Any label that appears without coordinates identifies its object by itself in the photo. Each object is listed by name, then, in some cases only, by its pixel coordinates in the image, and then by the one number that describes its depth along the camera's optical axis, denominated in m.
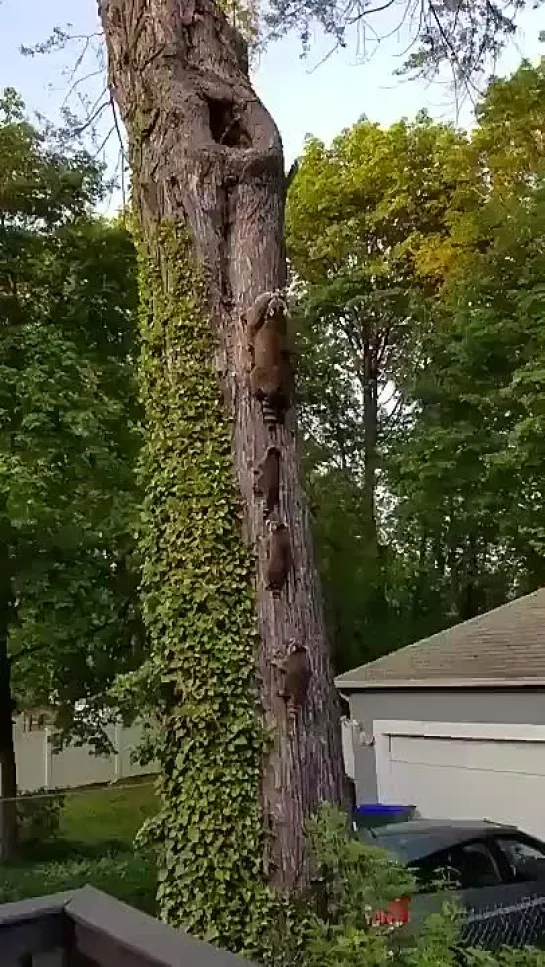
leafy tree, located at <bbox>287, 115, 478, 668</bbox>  17.41
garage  8.62
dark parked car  5.25
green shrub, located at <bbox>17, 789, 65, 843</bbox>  9.02
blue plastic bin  8.49
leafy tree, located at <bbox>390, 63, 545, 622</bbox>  14.52
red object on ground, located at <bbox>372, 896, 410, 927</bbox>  3.63
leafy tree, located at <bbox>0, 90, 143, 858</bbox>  9.46
